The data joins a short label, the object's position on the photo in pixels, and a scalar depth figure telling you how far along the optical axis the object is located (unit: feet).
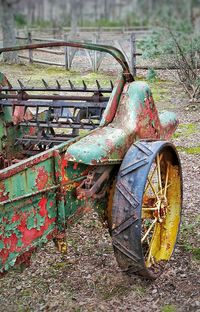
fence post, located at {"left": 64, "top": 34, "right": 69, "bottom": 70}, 49.59
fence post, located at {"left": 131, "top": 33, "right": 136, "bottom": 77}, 42.98
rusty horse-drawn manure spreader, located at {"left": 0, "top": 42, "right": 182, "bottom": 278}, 8.19
